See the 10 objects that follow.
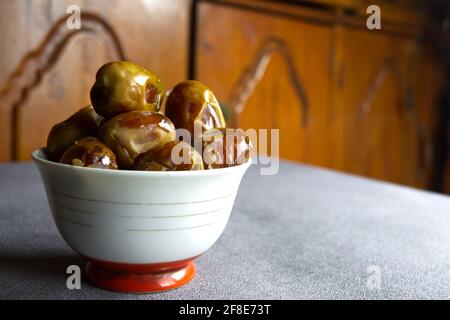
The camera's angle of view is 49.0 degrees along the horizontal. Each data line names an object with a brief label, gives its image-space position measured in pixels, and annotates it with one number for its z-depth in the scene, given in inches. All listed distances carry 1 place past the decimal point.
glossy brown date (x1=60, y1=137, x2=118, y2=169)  13.3
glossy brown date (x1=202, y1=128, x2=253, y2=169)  14.9
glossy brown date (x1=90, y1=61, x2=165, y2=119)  14.4
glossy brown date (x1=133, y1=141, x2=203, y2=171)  13.5
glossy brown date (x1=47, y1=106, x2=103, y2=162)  15.2
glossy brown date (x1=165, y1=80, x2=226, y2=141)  15.5
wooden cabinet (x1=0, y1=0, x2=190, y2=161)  42.1
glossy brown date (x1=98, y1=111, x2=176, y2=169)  13.8
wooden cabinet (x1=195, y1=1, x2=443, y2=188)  55.0
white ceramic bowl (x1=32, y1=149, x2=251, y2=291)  13.2
